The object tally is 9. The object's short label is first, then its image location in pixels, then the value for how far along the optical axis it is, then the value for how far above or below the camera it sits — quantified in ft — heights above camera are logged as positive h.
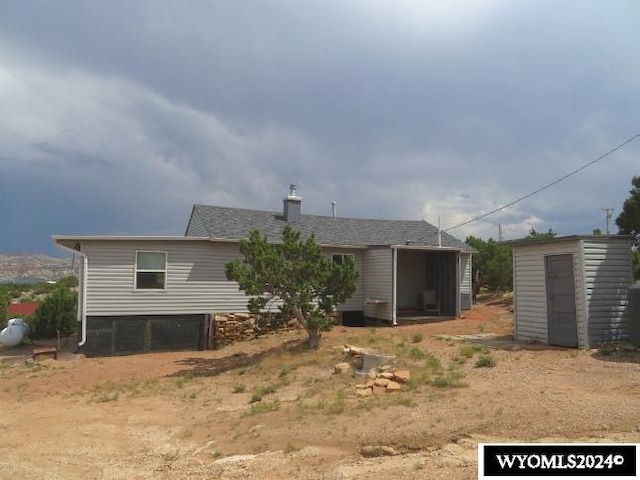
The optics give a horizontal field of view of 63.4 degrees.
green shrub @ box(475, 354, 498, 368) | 32.09 -5.11
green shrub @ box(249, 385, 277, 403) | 31.42 -7.17
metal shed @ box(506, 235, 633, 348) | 37.24 -0.56
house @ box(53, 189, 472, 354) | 52.65 -0.09
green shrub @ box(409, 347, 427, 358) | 35.90 -5.18
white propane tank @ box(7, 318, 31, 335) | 60.39 -5.63
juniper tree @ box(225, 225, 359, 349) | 43.62 +0.16
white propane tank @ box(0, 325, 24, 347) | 58.90 -6.81
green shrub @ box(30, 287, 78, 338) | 64.28 -5.06
